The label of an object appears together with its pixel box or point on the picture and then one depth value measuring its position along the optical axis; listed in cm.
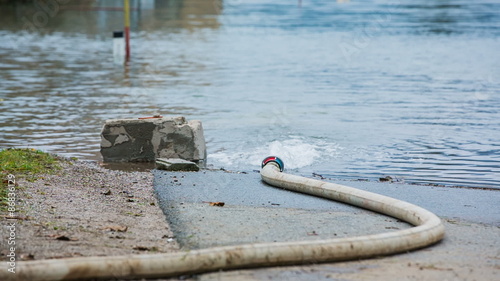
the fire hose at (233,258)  1064
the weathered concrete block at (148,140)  2175
